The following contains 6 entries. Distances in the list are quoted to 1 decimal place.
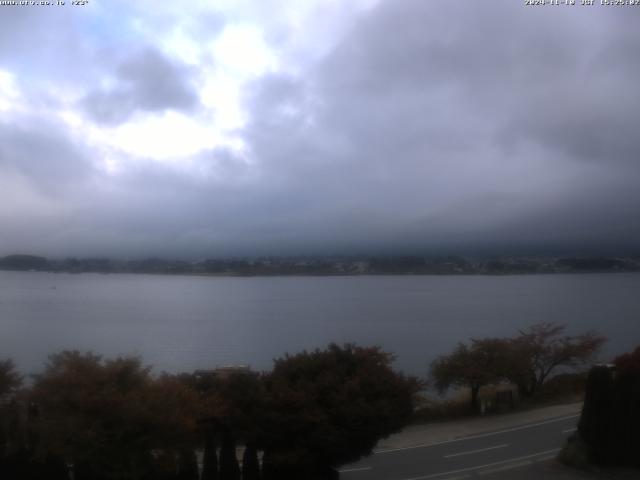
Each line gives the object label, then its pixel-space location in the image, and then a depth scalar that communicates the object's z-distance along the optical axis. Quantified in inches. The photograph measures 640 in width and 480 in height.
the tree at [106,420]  504.7
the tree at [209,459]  589.3
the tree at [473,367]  1286.9
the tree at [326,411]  591.5
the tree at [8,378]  610.9
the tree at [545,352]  1413.6
